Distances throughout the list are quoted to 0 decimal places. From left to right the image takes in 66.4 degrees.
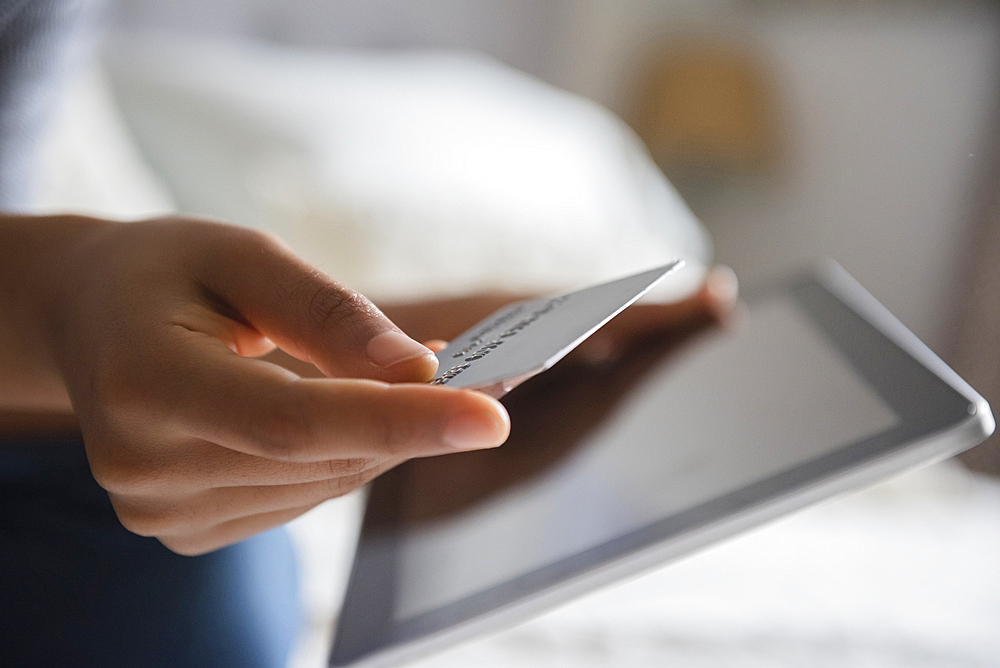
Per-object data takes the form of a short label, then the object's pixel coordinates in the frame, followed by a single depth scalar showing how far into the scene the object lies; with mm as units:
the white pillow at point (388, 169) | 1050
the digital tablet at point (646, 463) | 278
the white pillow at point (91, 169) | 910
